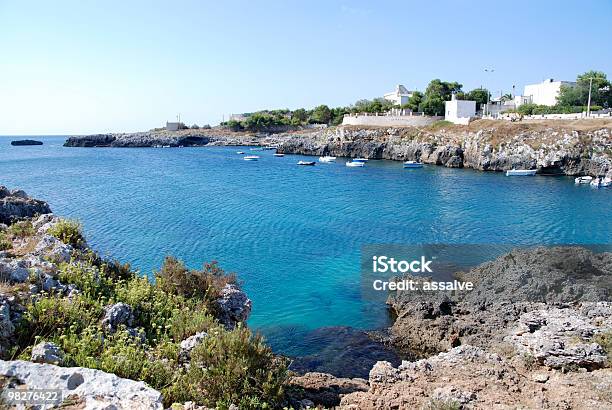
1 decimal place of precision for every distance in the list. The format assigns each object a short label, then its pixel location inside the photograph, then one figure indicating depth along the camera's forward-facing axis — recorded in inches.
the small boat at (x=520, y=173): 3157.0
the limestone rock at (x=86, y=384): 275.3
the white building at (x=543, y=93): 5022.1
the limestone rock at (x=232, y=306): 556.4
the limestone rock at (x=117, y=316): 418.2
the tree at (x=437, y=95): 5019.7
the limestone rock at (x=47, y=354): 321.1
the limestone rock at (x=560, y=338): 507.2
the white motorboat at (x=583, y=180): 2770.7
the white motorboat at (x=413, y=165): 3622.0
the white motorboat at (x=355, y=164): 3818.9
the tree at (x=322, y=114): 7037.4
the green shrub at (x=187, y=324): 426.6
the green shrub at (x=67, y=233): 601.3
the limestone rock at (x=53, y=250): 514.3
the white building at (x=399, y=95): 6515.8
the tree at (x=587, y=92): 4431.6
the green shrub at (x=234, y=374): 332.8
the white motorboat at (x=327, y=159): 4227.9
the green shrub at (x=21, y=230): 650.2
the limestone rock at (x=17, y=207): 780.6
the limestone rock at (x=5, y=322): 357.2
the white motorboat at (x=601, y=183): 2655.0
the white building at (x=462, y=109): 4549.7
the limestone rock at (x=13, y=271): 434.9
